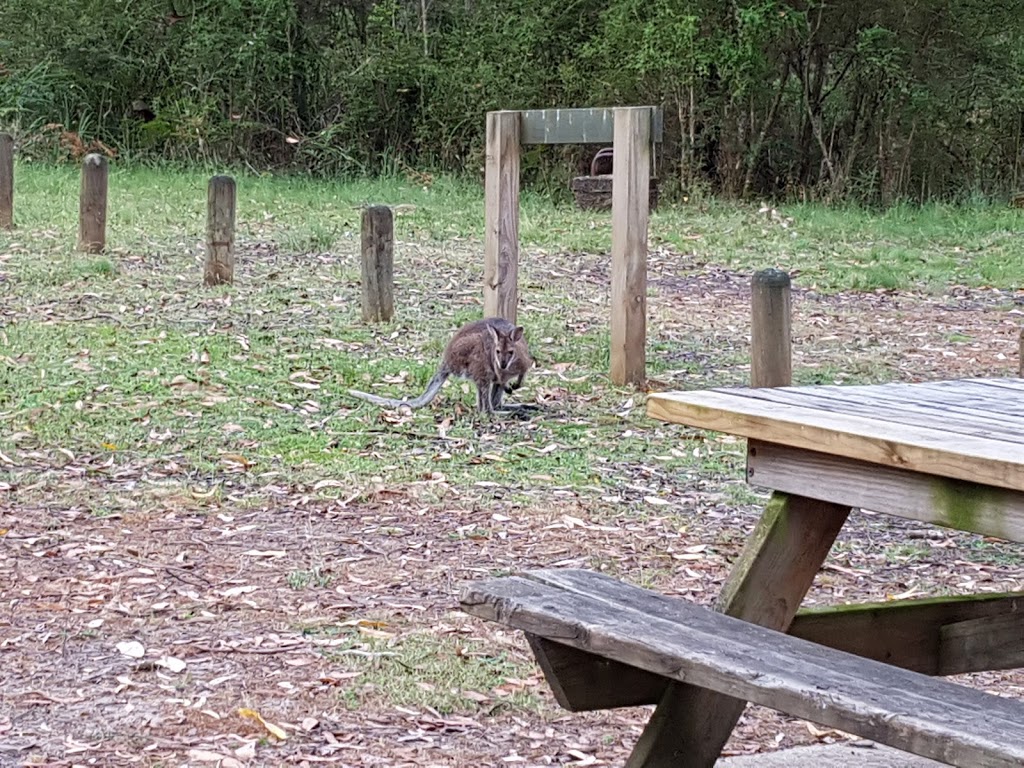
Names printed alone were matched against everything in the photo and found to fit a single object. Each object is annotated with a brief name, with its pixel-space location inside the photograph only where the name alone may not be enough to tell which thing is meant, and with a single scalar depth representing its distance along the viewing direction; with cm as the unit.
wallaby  798
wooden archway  858
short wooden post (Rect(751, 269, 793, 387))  764
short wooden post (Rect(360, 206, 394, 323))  1030
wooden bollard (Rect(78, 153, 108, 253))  1270
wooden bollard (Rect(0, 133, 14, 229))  1387
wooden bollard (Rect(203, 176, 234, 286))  1162
